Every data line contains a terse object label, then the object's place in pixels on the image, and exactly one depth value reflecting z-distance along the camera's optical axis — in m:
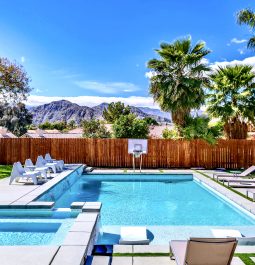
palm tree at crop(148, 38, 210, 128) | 11.99
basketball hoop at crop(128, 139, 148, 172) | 11.52
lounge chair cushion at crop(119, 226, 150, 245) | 3.56
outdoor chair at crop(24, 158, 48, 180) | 7.89
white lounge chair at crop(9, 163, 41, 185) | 6.95
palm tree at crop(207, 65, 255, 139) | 12.02
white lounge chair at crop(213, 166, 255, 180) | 8.34
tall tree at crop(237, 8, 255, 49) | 11.37
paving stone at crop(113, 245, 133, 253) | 3.20
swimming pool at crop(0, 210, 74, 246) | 3.64
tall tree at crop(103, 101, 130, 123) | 50.14
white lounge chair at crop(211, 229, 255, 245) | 3.56
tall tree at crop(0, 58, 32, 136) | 12.56
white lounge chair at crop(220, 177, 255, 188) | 7.41
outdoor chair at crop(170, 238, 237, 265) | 2.48
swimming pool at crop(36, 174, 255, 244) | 4.41
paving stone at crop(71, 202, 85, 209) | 4.47
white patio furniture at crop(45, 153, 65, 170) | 9.53
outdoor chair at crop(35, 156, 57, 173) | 8.60
